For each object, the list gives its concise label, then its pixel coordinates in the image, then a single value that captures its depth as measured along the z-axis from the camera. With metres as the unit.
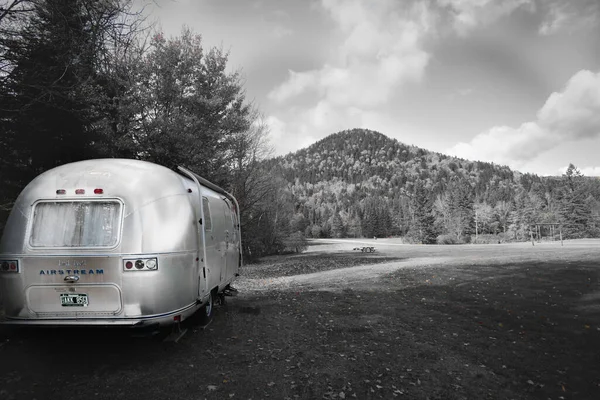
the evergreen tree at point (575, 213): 59.17
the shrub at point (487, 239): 63.78
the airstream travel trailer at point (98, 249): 4.58
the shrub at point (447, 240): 63.31
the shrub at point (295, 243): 40.49
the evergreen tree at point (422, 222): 65.19
